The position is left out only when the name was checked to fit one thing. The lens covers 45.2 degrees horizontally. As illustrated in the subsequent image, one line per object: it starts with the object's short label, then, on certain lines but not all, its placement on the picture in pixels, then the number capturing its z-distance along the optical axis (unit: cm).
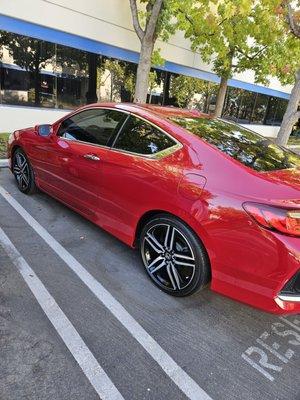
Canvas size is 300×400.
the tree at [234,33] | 935
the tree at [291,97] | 849
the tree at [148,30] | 853
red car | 253
